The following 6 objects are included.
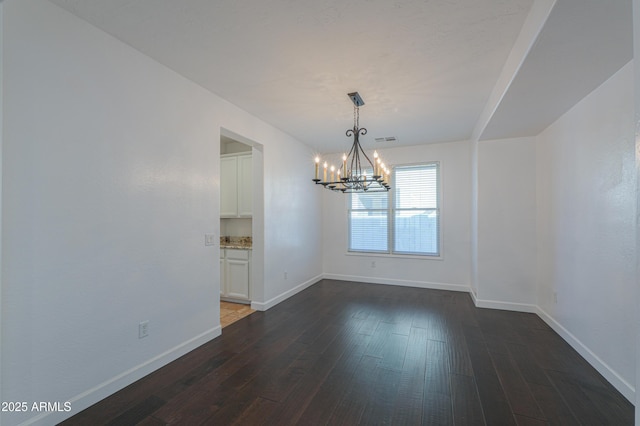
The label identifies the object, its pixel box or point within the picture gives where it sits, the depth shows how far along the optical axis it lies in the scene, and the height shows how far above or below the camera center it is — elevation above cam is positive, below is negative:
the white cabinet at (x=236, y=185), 4.60 +0.44
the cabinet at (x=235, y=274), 4.30 -1.01
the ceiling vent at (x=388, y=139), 4.83 +1.29
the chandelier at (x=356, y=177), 2.77 +0.44
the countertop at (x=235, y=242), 4.63 -0.56
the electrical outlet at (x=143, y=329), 2.32 -1.01
